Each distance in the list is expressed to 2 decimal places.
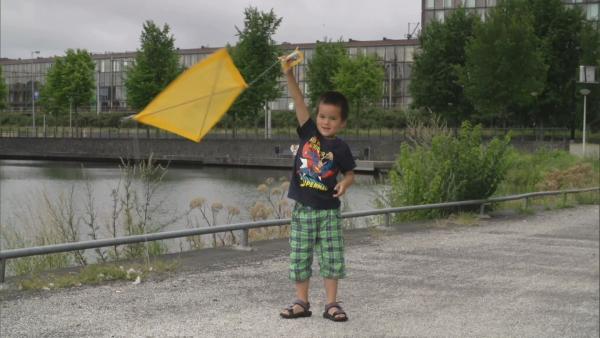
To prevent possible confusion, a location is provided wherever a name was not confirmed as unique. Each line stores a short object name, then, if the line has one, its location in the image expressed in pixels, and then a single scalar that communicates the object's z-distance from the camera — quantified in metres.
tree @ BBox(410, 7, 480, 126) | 52.50
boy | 5.16
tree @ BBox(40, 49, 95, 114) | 63.50
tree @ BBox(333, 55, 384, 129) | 53.81
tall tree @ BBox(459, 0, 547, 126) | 43.50
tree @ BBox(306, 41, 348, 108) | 56.31
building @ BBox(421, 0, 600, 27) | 80.81
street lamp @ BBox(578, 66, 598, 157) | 37.40
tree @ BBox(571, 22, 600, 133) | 44.38
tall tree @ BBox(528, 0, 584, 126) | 48.81
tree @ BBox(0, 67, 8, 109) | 70.38
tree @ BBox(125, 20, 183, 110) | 48.84
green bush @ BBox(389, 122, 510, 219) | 13.36
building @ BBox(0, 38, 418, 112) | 91.12
